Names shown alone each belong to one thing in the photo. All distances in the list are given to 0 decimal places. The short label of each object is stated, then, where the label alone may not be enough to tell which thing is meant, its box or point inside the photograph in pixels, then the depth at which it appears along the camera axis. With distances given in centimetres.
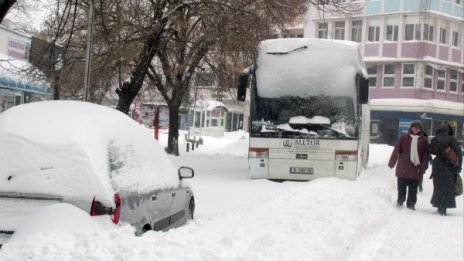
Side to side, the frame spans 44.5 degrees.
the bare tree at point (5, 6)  928
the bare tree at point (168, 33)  1512
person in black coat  1112
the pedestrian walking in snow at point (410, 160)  1161
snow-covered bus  1293
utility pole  1090
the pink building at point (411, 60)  4325
